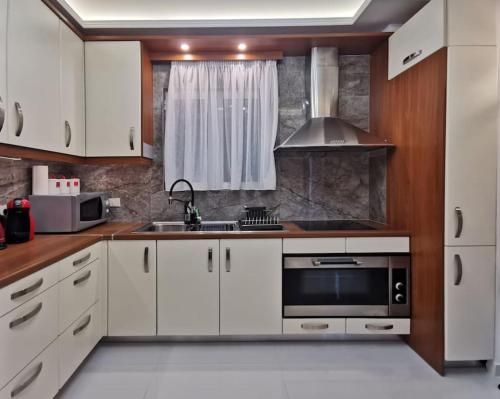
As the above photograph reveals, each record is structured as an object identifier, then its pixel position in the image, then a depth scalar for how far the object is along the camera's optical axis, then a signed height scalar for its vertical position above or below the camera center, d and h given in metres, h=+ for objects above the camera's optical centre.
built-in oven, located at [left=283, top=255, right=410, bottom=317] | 2.54 -0.67
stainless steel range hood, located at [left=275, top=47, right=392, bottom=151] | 2.70 +0.54
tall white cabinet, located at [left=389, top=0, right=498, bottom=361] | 2.07 +0.11
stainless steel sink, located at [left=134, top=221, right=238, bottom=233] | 2.92 -0.29
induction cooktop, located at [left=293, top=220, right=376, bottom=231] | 2.75 -0.27
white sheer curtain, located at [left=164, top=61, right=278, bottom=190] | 3.12 +0.61
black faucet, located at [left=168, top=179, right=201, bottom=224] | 3.04 -0.16
